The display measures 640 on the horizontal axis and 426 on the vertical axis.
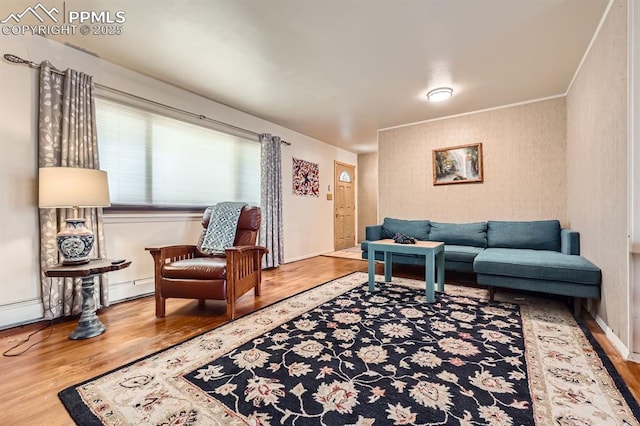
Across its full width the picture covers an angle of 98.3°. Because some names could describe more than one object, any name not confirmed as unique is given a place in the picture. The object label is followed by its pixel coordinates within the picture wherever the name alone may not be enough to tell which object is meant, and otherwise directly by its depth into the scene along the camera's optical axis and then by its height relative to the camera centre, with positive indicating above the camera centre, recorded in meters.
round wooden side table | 1.91 -0.53
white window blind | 2.80 +0.63
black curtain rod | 2.19 +1.22
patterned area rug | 1.19 -0.89
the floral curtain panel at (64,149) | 2.29 +0.56
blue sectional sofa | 2.26 -0.48
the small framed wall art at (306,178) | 5.06 +0.63
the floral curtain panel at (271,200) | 4.27 +0.17
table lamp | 2.01 +0.12
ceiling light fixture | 3.30 +1.40
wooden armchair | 2.32 -0.55
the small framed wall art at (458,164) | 4.11 +0.68
